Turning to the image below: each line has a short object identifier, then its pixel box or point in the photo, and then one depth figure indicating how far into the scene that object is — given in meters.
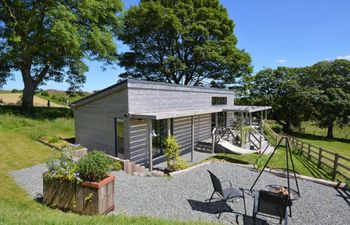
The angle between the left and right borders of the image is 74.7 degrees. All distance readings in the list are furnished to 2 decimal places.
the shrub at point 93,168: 4.89
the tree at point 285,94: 28.14
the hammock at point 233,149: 12.34
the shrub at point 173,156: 9.24
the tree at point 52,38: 15.75
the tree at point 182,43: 23.17
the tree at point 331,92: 26.50
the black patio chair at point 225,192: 5.61
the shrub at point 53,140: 11.08
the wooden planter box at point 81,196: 4.77
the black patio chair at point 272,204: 4.82
